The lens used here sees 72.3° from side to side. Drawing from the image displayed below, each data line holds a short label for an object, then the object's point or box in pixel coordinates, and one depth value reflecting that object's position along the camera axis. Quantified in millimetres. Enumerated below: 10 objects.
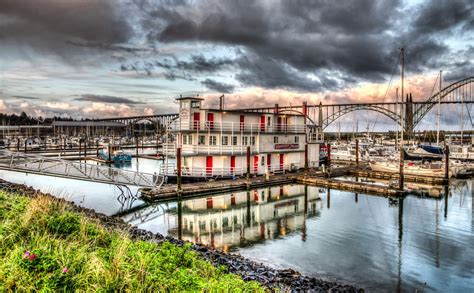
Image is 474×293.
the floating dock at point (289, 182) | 27016
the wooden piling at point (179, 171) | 27047
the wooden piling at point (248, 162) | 31562
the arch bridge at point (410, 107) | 96512
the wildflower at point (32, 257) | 7091
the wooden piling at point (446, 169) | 36656
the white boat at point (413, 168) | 38281
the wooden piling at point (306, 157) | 37500
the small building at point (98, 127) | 144612
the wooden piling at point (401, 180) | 30022
